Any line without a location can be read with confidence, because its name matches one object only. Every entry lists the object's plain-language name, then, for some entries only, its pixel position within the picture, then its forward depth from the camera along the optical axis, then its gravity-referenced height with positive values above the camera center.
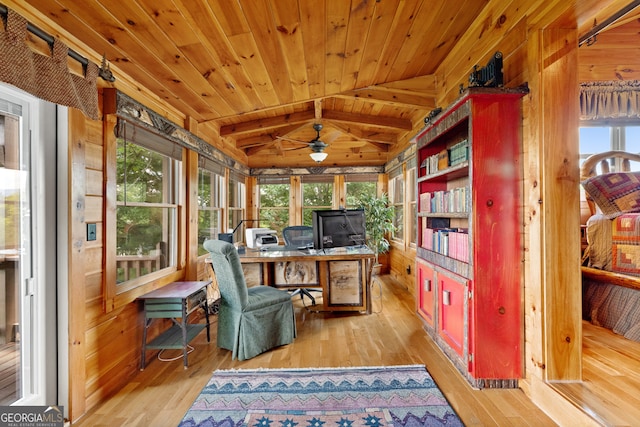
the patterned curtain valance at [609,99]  3.22 +1.28
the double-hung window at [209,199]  3.69 +0.22
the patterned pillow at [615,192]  2.56 +0.19
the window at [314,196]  6.07 +0.38
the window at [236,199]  5.02 +0.29
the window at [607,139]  3.63 +0.94
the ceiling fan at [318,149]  4.20 +0.97
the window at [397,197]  5.11 +0.30
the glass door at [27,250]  1.55 -0.20
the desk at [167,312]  2.32 -0.79
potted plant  4.81 -0.10
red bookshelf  1.96 -0.18
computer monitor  3.49 -0.18
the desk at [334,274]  3.36 -0.73
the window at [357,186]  5.96 +0.58
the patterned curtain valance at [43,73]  1.24 +0.70
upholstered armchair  2.46 -0.91
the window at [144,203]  2.29 +0.11
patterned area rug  1.71 -1.24
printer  3.90 -0.33
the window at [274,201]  6.09 +0.28
